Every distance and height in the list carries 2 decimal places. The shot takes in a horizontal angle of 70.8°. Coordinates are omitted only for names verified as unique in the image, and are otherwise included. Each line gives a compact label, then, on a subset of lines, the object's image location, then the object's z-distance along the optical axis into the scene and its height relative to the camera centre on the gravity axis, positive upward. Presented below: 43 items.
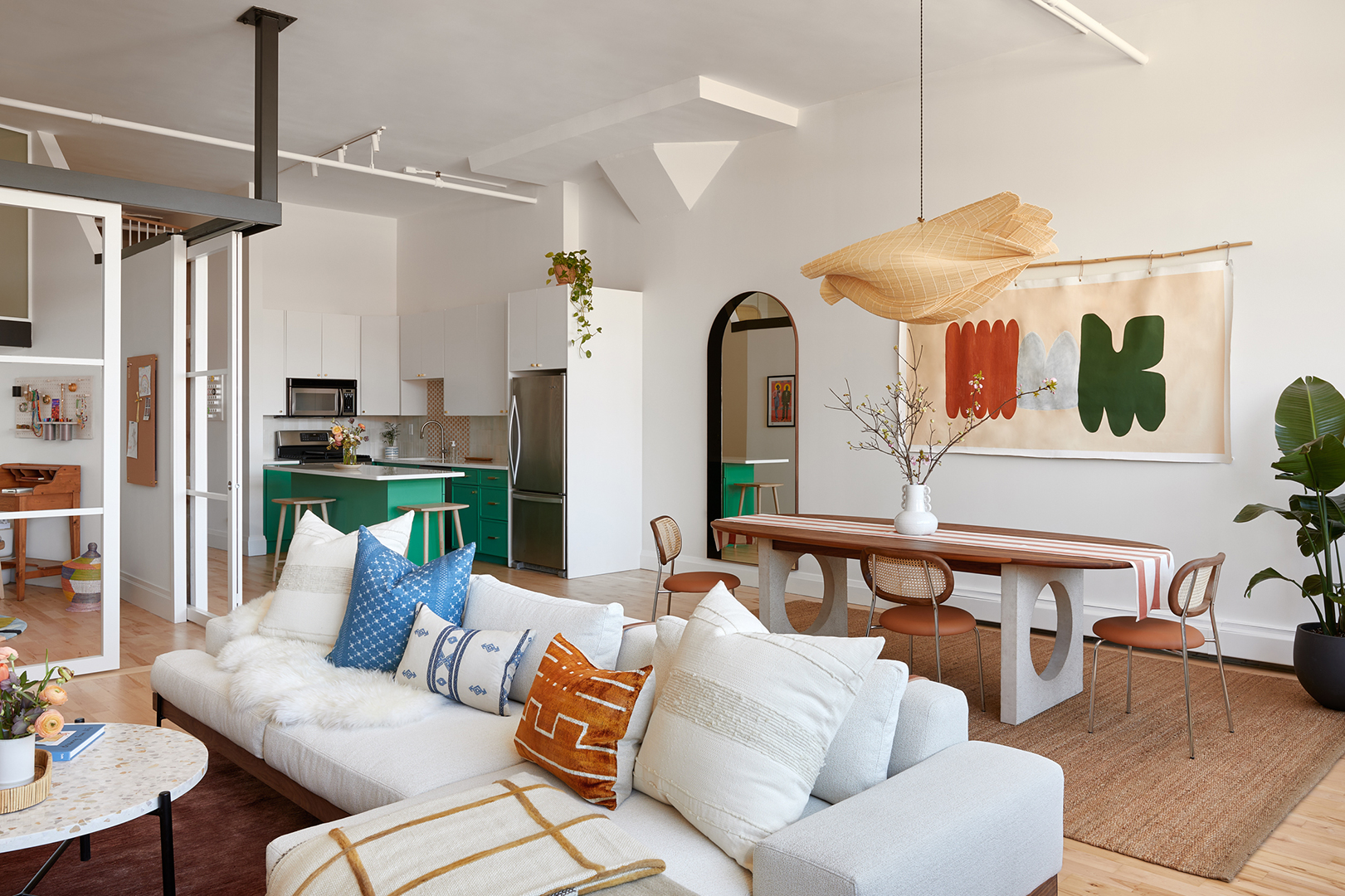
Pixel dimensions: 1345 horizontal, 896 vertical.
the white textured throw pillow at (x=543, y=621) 2.73 -0.56
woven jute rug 2.93 -1.21
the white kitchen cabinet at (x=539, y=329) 7.43 +0.87
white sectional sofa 1.74 -0.82
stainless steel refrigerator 7.49 -0.27
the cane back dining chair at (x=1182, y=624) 3.61 -0.76
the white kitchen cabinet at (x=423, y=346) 9.17 +0.90
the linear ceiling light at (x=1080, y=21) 4.56 +2.05
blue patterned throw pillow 3.11 -0.55
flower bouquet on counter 7.65 -0.03
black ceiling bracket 4.94 +1.82
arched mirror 7.17 +0.20
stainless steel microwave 8.94 +0.37
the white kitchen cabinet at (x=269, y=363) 8.70 +0.68
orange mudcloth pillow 2.16 -0.69
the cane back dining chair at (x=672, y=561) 5.01 -0.68
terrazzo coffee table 2.06 -0.84
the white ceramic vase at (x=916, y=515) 4.50 -0.38
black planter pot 4.02 -0.99
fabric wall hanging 4.91 +0.42
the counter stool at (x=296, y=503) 7.27 -0.51
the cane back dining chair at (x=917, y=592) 3.93 -0.66
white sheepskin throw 2.71 -0.77
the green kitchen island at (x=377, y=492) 6.98 -0.42
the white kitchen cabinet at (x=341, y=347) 9.16 +0.88
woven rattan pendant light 3.32 +0.64
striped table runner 3.69 -0.47
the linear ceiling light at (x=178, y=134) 5.95 +2.08
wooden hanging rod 4.78 +0.97
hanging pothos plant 7.37 +1.21
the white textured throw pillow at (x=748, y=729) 1.94 -0.63
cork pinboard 6.00 +0.11
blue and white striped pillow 2.81 -0.69
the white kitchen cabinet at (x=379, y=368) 9.48 +0.70
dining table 3.81 -0.56
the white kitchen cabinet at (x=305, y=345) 8.89 +0.87
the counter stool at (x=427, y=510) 6.78 -0.53
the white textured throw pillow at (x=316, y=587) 3.38 -0.55
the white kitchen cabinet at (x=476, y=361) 8.45 +0.70
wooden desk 4.81 -0.25
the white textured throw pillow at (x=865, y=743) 2.09 -0.68
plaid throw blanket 1.72 -0.80
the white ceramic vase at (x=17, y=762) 2.18 -0.75
